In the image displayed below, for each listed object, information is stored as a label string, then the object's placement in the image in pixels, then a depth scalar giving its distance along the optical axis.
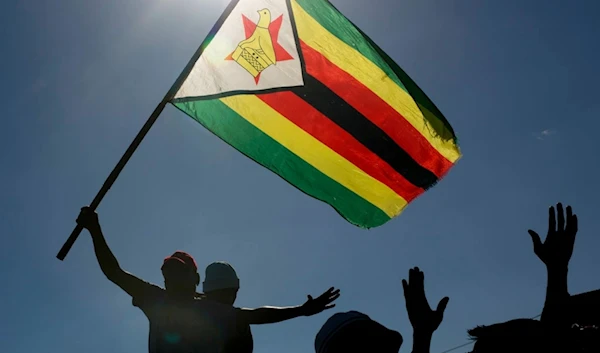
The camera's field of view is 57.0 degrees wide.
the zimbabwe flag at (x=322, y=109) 5.86
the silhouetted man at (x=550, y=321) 2.11
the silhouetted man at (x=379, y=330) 2.36
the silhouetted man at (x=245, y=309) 3.92
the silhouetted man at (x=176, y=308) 3.47
